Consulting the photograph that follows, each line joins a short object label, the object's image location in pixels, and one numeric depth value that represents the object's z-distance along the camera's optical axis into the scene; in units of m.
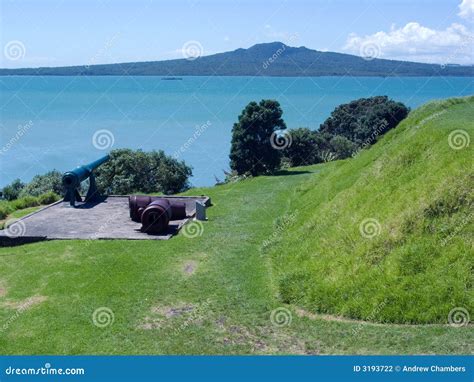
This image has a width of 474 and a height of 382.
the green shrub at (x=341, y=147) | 55.82
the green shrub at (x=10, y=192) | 40.34
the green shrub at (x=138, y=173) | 37.25
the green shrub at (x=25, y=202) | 27.67
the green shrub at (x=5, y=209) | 25.77
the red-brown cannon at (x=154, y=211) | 20.53
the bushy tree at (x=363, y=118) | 65.16
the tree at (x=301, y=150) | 48.88
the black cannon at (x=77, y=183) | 25.91
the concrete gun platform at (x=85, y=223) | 20.27
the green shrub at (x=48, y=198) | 28.95
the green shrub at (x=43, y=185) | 40.37
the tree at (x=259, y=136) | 40.75
